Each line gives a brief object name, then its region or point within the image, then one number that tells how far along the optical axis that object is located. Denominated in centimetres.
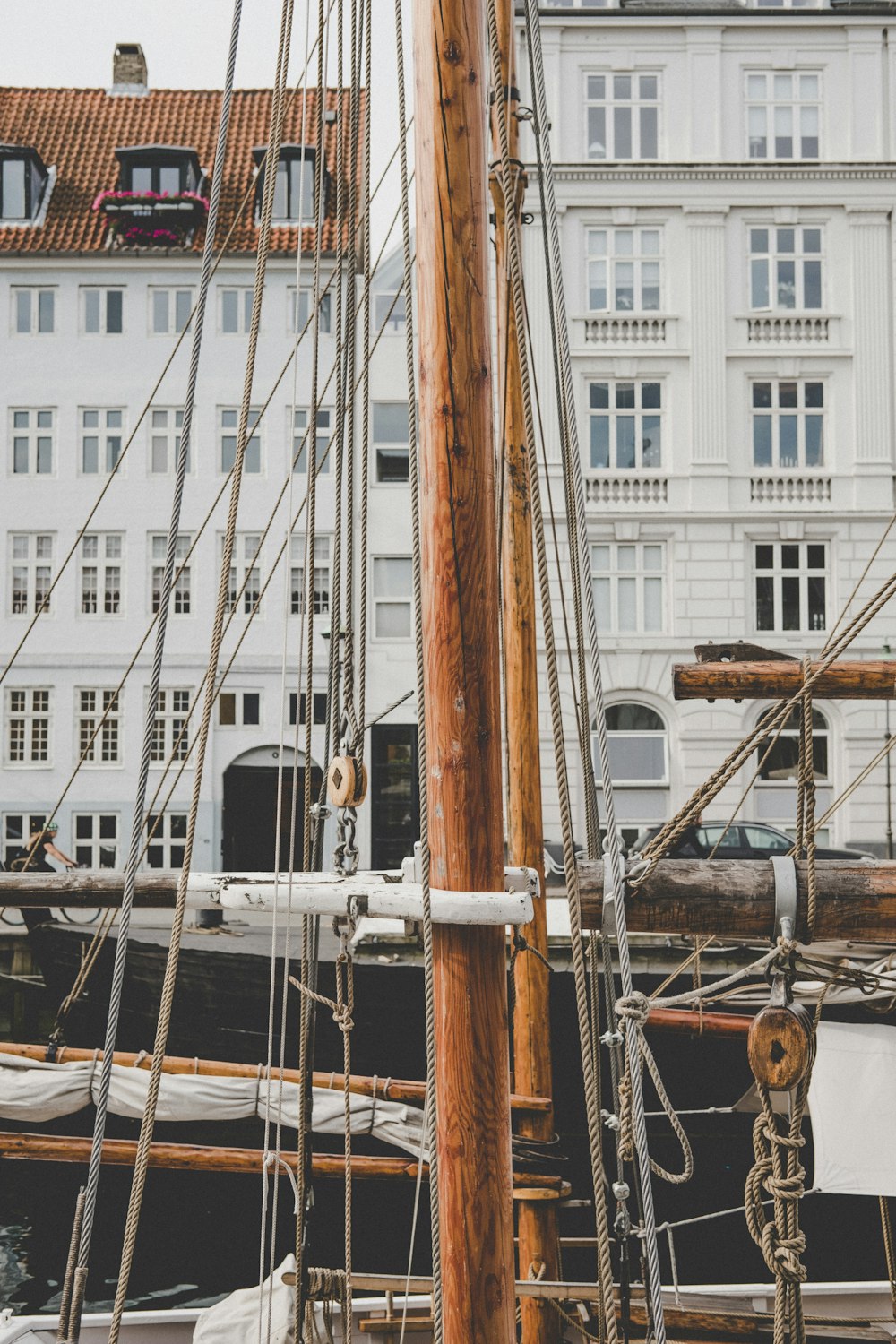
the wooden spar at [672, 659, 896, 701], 441
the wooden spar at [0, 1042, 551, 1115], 625
